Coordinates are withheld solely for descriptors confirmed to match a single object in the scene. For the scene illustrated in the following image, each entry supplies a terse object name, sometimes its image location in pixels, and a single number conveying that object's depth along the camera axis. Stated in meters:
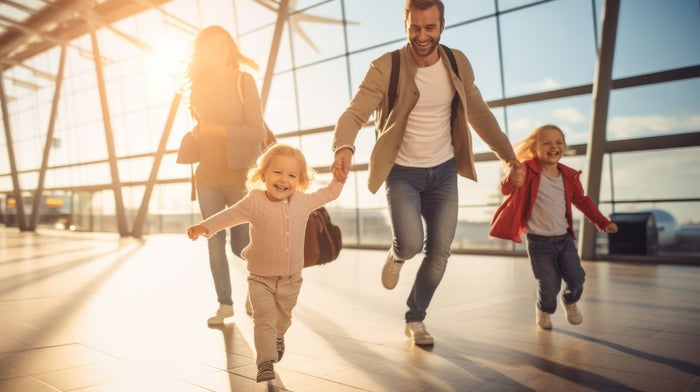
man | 2.83
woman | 3.45
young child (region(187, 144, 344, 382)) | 2.26
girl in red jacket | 3.25
